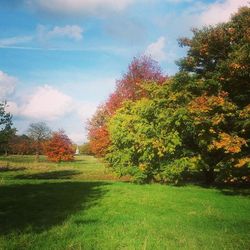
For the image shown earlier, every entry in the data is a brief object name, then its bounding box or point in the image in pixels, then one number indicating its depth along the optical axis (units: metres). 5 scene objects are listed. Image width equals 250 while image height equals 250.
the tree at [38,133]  80.36
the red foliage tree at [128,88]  34.60
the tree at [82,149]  122.80
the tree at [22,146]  86.76
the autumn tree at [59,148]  53.28
